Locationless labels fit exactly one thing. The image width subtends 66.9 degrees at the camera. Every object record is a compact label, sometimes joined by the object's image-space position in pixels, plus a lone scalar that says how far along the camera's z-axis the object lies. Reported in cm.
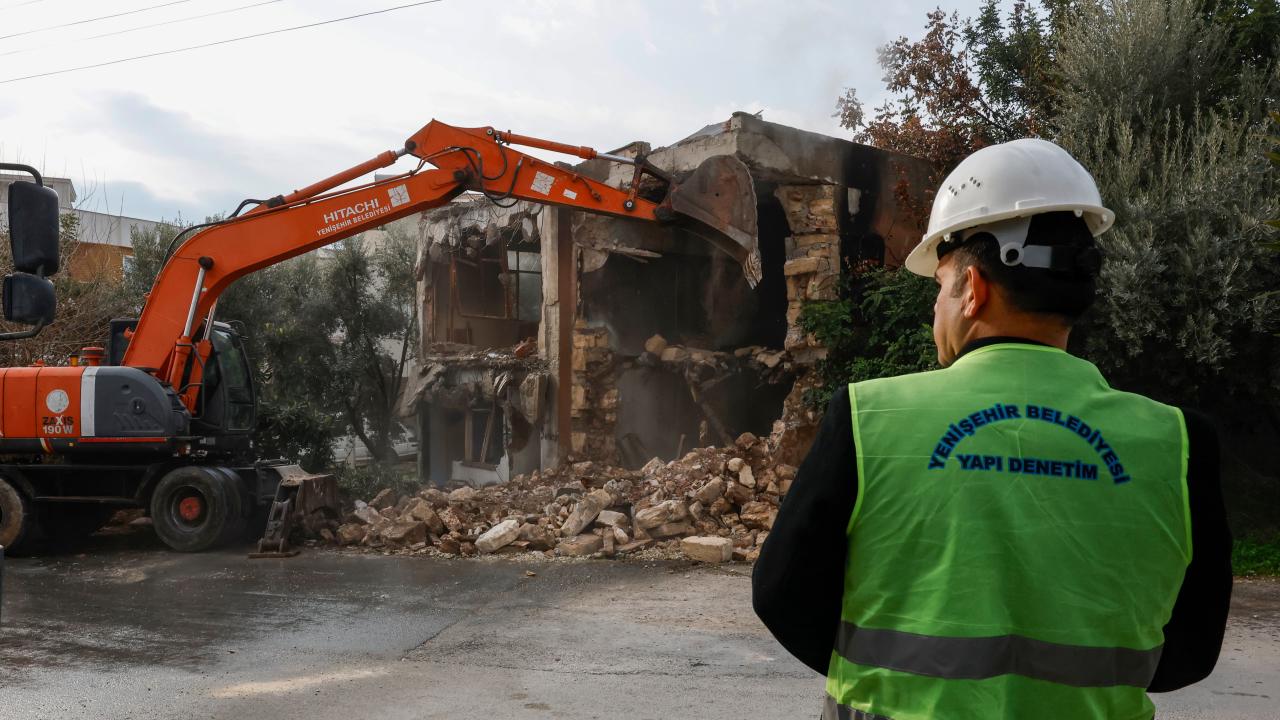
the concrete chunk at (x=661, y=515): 961
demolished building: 1175
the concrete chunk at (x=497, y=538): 950
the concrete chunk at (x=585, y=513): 975
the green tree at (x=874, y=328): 1014
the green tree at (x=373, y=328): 2019
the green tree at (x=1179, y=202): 852
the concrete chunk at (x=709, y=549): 875
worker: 138
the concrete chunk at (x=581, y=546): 923
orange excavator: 959
